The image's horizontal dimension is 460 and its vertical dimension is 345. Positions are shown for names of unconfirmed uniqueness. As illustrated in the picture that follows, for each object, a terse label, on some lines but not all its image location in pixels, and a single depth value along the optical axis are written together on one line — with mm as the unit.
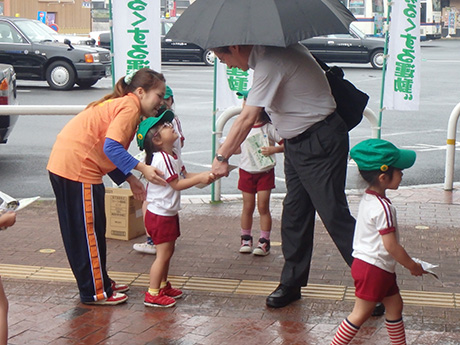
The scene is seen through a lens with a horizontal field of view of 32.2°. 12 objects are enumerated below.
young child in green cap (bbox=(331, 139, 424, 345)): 3998
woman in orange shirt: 5129
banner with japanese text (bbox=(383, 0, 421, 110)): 8641
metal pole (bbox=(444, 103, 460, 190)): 8746
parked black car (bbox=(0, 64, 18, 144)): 10289
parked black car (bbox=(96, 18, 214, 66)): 28703
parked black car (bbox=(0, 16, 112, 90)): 19906
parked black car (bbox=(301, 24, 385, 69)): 27078
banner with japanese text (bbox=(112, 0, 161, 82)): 7547
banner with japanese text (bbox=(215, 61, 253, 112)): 8102
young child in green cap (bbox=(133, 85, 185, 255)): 6379
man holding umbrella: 4809
